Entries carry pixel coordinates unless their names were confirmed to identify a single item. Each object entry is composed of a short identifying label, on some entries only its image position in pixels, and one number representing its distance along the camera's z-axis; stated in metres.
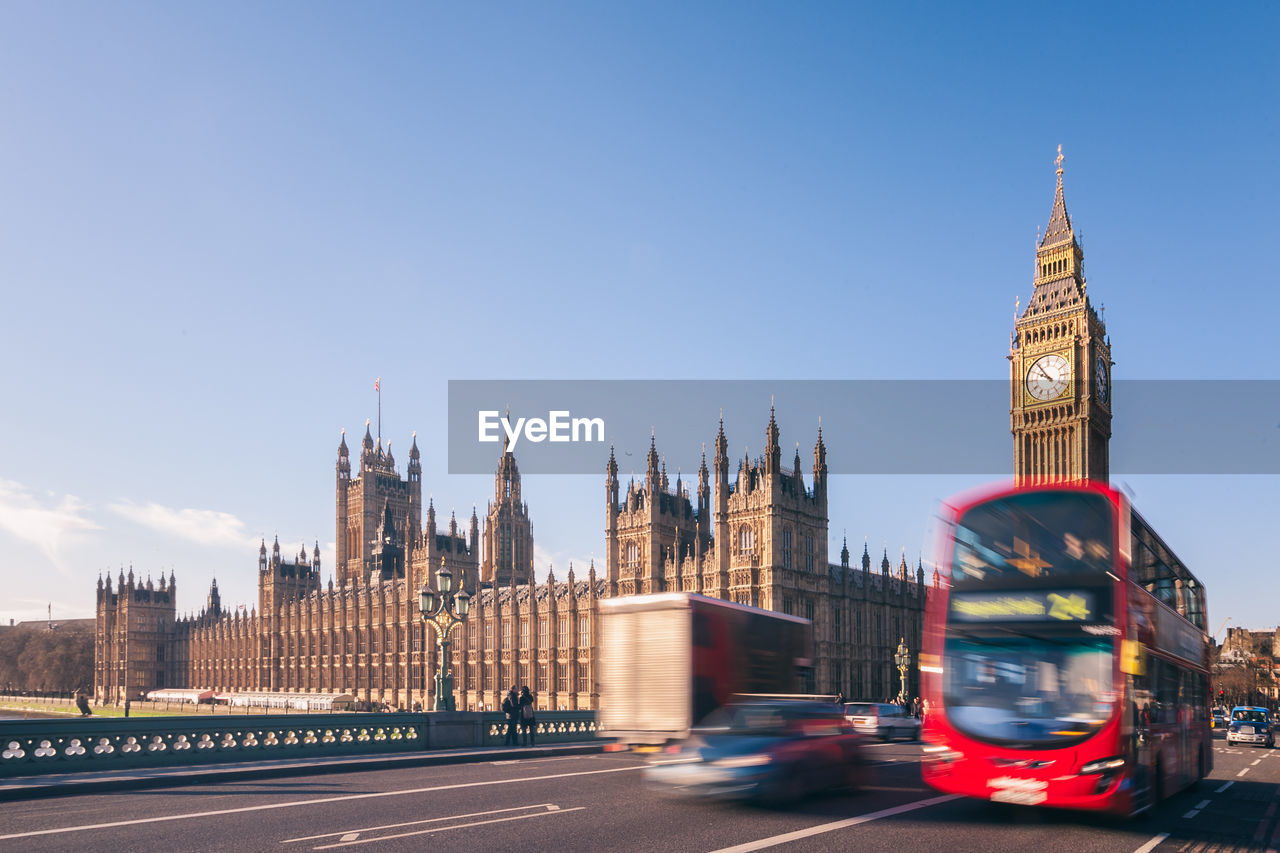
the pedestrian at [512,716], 29.11
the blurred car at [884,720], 35.03
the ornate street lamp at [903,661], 54.69
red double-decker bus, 12.93
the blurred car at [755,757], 14.04
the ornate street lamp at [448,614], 28.17
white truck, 20.20
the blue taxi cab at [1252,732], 38.91
